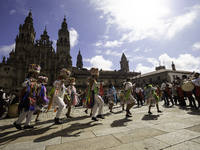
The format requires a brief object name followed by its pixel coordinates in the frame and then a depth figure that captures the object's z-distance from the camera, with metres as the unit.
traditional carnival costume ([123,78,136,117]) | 5.11
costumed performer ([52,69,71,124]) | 4.15
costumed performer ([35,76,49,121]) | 4.67
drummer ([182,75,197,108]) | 6.85
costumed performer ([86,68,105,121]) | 4.46
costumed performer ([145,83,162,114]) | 5.74
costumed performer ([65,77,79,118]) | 5.83
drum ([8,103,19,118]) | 6.56
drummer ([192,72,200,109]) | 6.04
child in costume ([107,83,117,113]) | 7.36
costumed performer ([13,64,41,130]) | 3.60
